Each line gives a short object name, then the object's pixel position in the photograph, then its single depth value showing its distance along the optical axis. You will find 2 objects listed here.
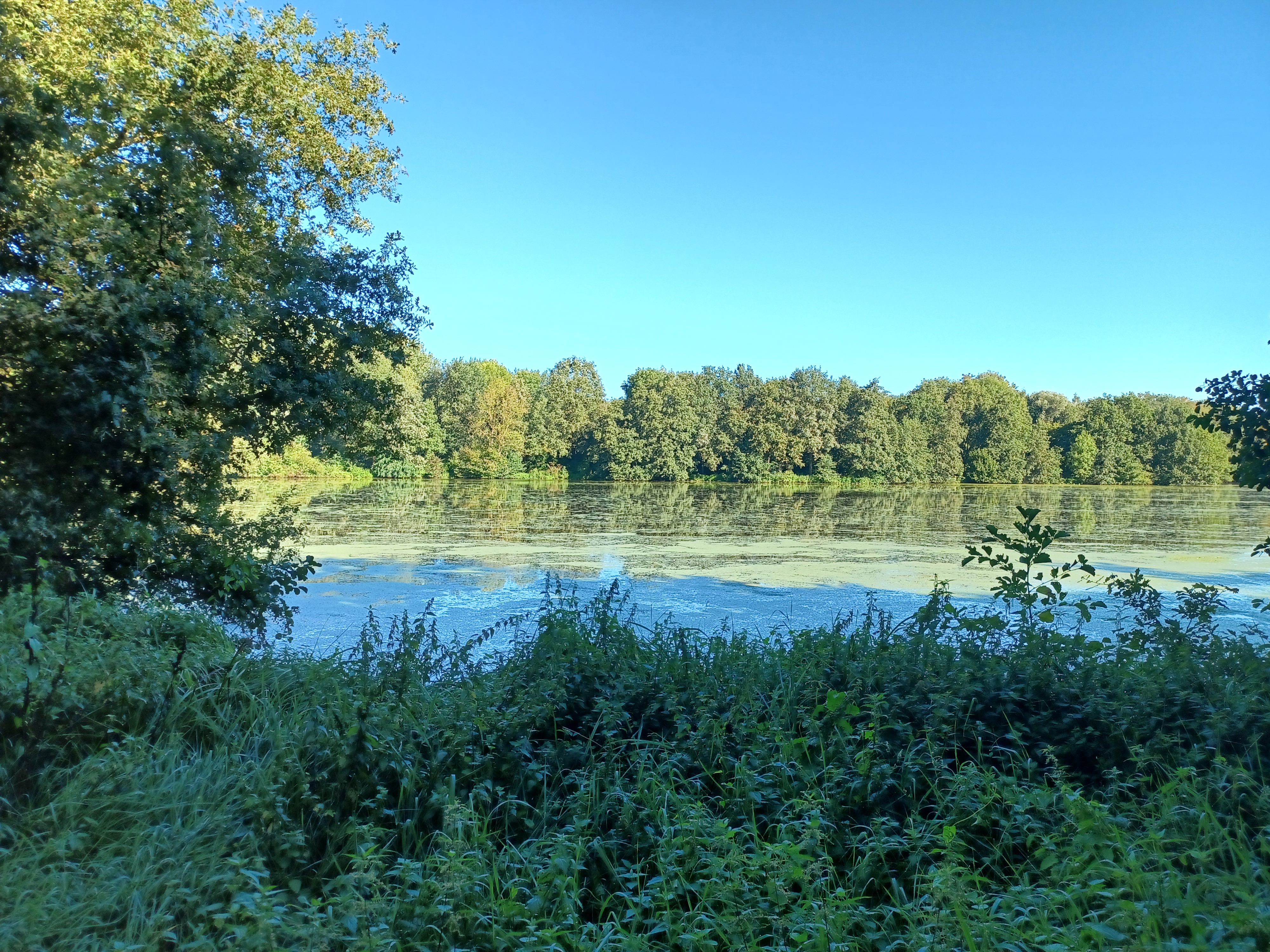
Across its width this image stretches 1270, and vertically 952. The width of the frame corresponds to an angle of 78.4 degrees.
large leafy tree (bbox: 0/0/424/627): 4.41
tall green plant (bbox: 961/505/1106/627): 4.70
